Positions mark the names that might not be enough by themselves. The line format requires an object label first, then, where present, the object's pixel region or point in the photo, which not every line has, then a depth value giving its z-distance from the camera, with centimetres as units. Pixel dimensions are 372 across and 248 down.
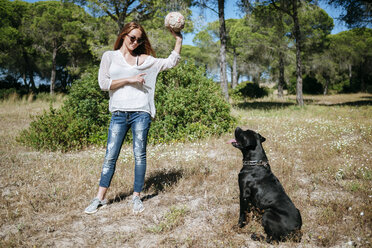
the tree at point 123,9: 1568
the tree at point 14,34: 2033
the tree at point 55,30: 2184
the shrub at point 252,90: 2284
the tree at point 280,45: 2286
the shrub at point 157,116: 655
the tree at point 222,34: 1324
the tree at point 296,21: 1487
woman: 306
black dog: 255
